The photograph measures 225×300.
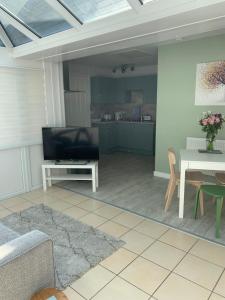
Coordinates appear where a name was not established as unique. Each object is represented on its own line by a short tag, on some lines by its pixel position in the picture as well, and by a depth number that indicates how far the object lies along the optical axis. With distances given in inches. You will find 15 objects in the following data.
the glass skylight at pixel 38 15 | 97.6
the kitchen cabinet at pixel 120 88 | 249.1
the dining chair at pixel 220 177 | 114.4
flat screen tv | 150.9
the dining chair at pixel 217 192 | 97.0
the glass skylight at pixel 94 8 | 83.4
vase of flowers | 116.6
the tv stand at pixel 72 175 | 148.3
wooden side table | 52.6
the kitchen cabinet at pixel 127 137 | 244.4
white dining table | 106.3
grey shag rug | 81.2
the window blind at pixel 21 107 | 136.2
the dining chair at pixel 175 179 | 114.6
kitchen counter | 244.4
